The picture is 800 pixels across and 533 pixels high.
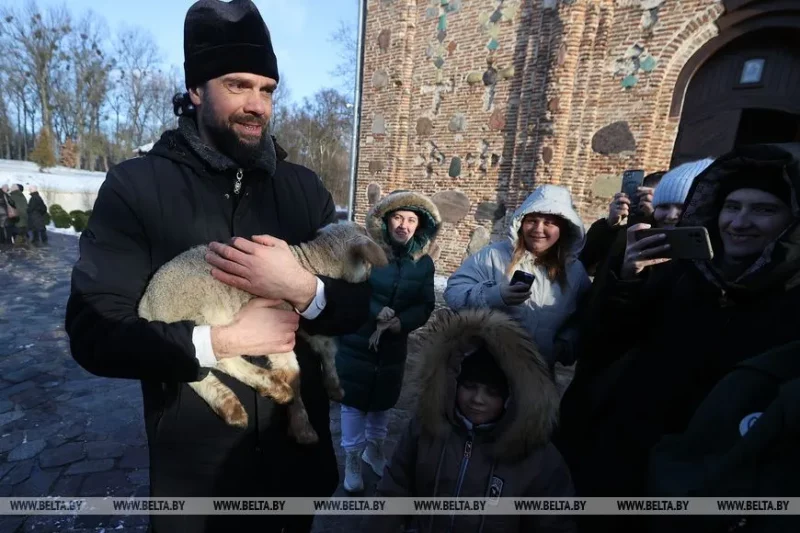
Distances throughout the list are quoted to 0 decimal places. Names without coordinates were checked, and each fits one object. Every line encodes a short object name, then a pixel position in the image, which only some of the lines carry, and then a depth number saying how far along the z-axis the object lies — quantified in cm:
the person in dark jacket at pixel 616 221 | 325
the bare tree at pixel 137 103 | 3616
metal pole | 1009
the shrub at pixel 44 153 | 3018
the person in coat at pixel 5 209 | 1127
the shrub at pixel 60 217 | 1738
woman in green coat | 307
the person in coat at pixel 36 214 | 1237
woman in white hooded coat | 268
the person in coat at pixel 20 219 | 1179
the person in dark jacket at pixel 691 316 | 156
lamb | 135
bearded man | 123
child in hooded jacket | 175
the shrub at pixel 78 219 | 1667
